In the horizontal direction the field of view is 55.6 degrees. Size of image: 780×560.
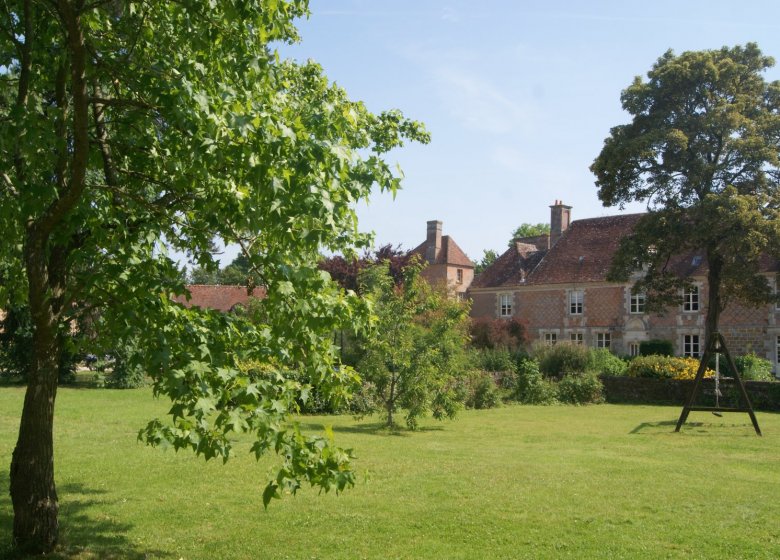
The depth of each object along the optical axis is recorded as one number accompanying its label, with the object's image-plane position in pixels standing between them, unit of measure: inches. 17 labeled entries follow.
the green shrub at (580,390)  1053.8
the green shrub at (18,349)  992.9
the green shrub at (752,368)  1155.9
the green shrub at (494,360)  1160.7
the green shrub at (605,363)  1192.3
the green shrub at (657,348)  1477.6
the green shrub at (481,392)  948.6
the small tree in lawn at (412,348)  662.5
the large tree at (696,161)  1110.4
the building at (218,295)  2128.4
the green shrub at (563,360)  1168.8
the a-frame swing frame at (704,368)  663.1
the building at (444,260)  2176.4
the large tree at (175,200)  181.6
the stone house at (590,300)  1464.1
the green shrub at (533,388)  1032.8
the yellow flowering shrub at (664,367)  1091.9
